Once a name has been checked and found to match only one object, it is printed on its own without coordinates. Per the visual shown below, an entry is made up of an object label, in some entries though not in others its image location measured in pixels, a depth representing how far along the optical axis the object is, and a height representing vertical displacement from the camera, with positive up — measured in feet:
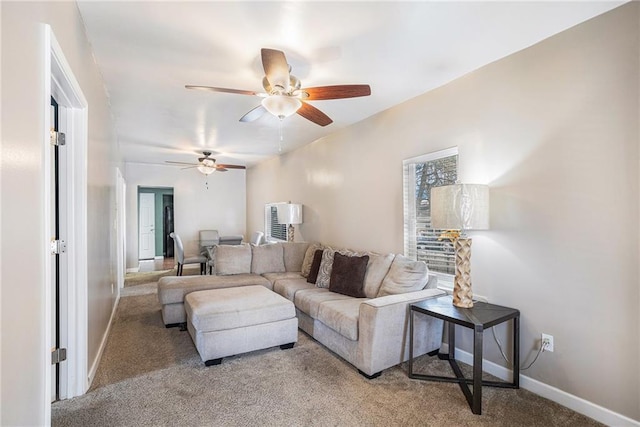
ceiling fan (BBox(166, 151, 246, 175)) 19.83 +3.03
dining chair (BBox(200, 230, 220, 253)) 25.20 -1.99
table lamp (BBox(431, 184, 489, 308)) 7.97 -0.11
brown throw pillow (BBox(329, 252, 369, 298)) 11.10 -2.26
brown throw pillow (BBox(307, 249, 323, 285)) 13.31 -2.33
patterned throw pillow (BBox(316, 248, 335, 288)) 12.48 -2.31
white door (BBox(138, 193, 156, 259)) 29.45 -1.08
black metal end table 6.89 -2.54
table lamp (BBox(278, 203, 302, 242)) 18.04 -0.07
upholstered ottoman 9.00 -3.24
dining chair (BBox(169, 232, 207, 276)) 19.53 -2.80
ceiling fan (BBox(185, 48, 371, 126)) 7.38 +3.04
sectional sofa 8.36 -2.83
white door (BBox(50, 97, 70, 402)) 6.89 -0.32
